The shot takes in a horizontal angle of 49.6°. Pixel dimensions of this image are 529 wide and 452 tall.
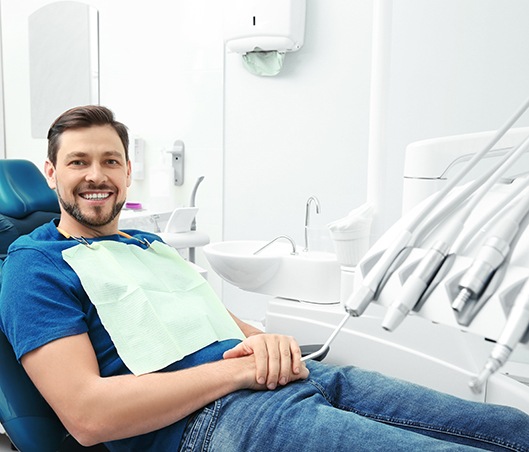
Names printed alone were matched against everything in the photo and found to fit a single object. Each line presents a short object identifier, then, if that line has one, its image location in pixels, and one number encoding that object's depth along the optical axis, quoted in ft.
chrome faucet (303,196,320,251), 6.48
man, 3.09
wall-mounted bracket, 9.68
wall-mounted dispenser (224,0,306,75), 8.07
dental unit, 1.49
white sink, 5.76
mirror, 10.07
